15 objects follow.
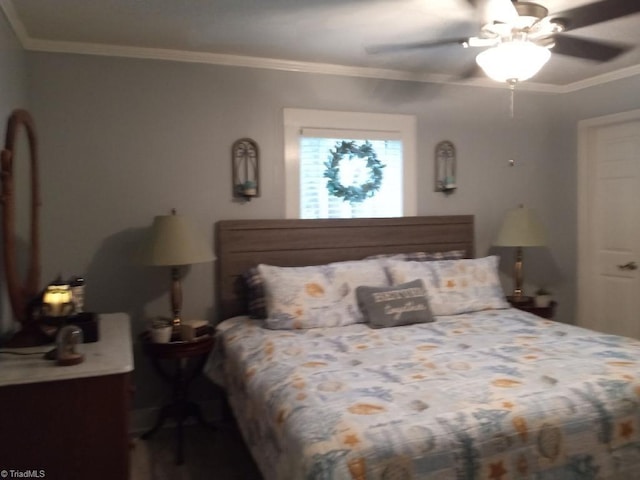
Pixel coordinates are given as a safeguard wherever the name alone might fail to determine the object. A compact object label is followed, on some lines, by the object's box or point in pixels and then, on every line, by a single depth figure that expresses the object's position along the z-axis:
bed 1.60
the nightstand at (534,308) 3.77
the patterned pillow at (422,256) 3.60
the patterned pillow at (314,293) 2.91
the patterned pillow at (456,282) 3.25
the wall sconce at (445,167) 3.90
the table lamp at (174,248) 2.87
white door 3.91
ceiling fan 2.20
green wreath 3.62
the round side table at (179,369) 2.84
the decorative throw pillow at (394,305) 2.94
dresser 1.74
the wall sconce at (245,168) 3.37
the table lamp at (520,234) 3.76
